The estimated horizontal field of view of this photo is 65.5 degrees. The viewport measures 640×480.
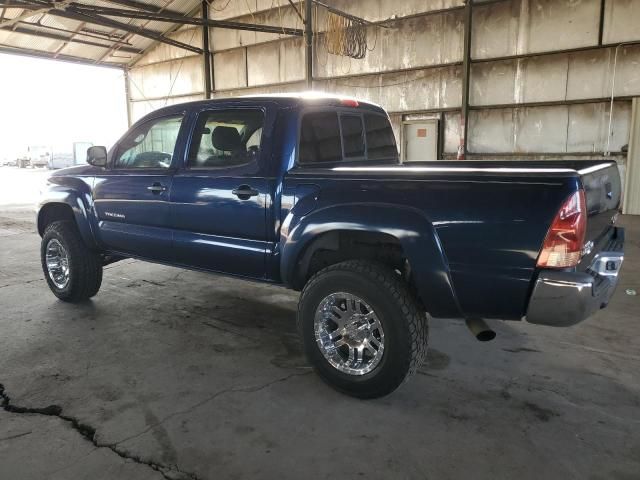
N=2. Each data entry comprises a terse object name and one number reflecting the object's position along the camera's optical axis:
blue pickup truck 2.29
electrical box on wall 12.47
